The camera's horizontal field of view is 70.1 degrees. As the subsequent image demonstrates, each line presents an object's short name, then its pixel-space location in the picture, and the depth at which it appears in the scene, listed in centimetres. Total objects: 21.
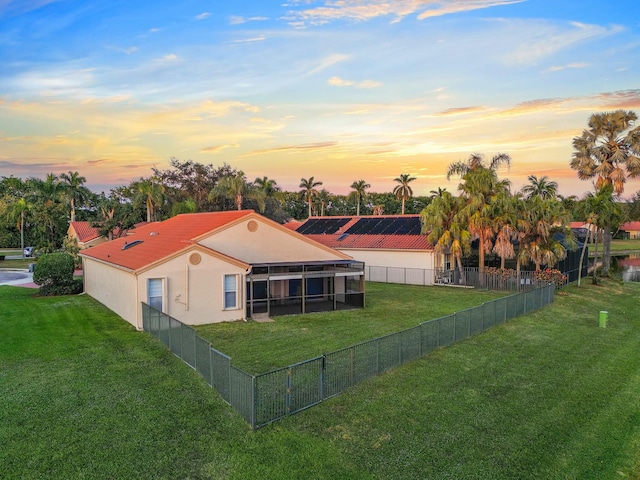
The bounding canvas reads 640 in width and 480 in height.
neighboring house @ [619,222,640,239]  11131
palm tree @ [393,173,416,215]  7250
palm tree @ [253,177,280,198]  6538
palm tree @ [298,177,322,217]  8206
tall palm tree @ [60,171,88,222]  5666
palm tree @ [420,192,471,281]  3228
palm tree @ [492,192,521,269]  3086
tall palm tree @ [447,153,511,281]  3162
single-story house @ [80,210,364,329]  1920
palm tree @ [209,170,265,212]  5391
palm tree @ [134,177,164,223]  4947
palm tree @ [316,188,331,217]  9144
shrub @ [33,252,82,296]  2705
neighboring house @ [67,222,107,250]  4912
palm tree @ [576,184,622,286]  3375
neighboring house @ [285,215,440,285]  3444
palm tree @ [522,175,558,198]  3522
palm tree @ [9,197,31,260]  5845
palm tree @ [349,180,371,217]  8300
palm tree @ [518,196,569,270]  3034
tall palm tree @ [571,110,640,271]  3600
